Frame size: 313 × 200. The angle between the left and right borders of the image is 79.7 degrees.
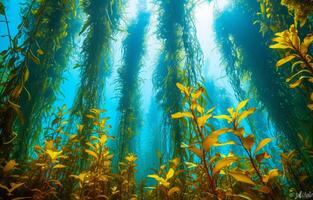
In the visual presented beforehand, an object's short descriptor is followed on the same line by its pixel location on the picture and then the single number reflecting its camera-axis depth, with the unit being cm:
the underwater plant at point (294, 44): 92
